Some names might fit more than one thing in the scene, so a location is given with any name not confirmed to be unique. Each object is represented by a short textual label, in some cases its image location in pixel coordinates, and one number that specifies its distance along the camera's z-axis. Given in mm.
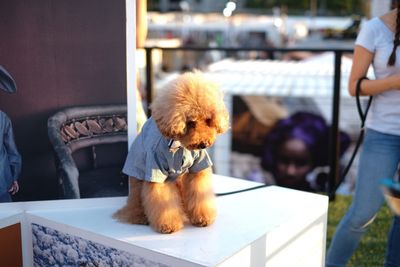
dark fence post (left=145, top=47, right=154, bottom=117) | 4191
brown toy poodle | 1271
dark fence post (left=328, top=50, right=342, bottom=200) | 3715
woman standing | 1932
